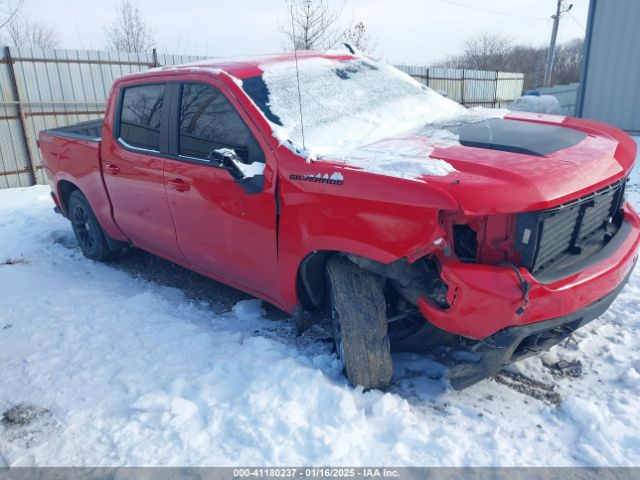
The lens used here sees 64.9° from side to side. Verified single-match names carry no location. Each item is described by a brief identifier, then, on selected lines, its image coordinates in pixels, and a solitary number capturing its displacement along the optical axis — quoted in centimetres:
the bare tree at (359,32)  1657
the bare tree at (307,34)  1134
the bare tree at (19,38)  2356
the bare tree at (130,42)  2208
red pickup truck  233
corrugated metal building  1039
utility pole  2915
